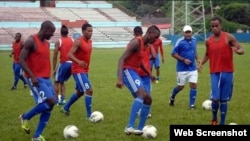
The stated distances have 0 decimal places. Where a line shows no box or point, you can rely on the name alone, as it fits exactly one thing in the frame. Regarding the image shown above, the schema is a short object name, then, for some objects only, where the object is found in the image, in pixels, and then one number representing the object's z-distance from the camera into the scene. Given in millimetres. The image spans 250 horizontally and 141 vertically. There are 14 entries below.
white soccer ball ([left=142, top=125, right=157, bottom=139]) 8312
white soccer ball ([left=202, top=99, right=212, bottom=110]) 11328
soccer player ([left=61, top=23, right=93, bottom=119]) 10180
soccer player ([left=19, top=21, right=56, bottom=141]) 8007
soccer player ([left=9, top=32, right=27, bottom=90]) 16188
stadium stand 54312
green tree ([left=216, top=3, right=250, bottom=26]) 72250
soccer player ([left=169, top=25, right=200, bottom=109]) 11830
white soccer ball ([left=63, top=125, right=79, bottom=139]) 8445
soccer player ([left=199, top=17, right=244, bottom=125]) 8719
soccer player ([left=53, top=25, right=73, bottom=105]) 12133
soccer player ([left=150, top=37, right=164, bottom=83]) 16605
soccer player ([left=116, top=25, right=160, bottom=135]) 8491
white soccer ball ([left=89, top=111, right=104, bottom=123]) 9969
